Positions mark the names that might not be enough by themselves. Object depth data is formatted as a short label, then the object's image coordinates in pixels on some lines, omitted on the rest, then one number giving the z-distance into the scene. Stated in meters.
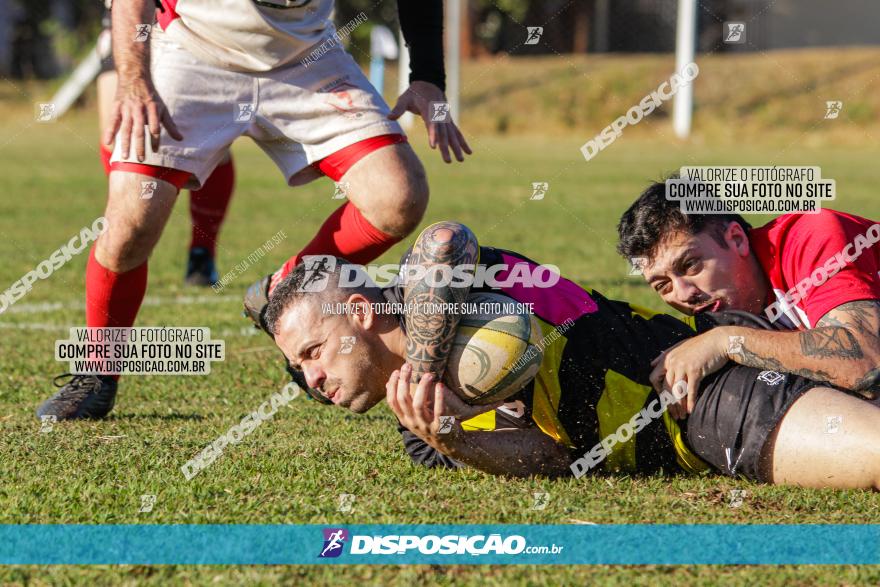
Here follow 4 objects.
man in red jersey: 6.54
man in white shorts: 8.02
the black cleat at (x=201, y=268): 14.45
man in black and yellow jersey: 6.26
